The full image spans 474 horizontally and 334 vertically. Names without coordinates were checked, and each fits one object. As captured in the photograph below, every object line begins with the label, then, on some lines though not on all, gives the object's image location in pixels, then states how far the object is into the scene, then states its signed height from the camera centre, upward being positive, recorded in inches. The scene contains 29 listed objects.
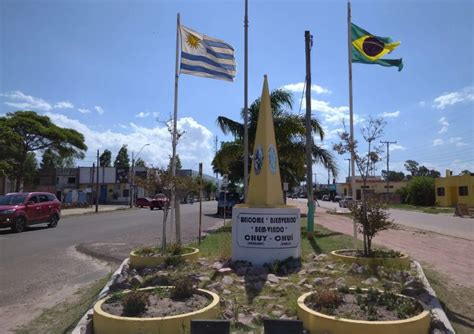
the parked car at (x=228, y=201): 1445.6 -6.3
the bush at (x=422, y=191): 2459.4 +56.2
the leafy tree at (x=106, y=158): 4111.7 +354.7
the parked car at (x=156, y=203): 1969.7 -22.0
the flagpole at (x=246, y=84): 624.7 +161.2
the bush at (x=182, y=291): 254.8 -51.5
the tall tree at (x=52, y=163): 3102.9 +238.4
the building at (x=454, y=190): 2050.3 +58.1
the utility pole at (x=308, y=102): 700.7 +149.0
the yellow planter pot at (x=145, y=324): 211.6 -58.7
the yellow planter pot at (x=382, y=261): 362.9 -48.0
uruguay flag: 487.5 +157.2
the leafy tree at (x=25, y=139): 1732.3 +234.0
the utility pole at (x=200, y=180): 477.9 +19.6
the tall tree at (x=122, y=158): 4205.2 +365.7
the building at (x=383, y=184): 3441.4 +126.7
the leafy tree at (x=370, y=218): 389.1 -14.8
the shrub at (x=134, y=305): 227.3 -53.5
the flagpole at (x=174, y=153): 435.8 +44.1
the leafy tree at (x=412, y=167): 5398.6 +405.3
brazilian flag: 485.7 +163.5
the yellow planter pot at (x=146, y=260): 374.3 -50.9
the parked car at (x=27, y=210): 807.1 -24.7
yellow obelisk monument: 384.2 -18.6
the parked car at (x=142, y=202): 2257.4 -20.5
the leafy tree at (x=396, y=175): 5818.9 +335.5
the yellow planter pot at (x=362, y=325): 204.2 -56.6
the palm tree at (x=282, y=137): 943.7 +132.9
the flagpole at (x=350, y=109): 440.3 +92.6
